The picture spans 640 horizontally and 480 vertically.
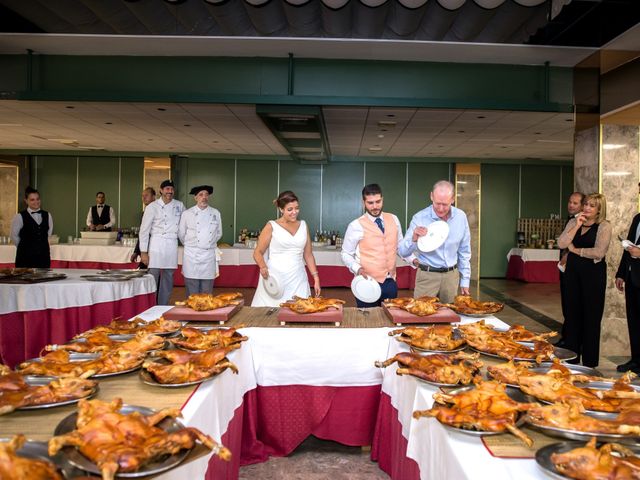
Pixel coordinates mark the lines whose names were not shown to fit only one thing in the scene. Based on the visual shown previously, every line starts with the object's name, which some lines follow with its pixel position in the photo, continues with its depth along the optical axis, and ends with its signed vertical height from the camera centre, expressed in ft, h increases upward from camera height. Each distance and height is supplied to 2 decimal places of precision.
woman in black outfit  14.60 -1.18
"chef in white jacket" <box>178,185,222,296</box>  17.21 -0.44
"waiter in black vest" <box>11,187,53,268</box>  17.32 -0.24
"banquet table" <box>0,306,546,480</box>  7.30 -2.54
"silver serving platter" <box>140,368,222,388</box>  5.63 -1.63
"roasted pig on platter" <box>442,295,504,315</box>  9.56 -1.36
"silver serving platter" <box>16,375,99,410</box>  4.91 -1.62
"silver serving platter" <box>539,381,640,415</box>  5.67 -1.63
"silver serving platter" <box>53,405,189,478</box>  3.75 -1.68
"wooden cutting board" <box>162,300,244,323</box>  8.93 -1.44
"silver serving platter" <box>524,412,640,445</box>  4.34 -1.65
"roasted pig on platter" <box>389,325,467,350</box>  7.09 -1.47
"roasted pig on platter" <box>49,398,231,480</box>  3.77 -1.58
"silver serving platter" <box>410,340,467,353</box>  7.06 -1.58
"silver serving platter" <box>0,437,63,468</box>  3.92 -1.66
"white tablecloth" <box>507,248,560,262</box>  35.81 -1.56
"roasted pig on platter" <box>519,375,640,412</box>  4.97 -1.55
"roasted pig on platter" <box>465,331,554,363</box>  6.57 -1.49
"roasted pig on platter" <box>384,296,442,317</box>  8.93 -1.30
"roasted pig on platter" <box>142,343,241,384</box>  5.73 -1.53
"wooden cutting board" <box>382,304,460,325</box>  8.88 -1.44
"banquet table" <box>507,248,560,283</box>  35.81 -2.22
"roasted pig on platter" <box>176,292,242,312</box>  9.14 -1.29
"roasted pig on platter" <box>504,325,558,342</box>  7.52 -1.47
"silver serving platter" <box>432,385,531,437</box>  4.50 -1.63
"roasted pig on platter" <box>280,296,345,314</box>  9.11 -1.30
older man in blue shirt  11.99 -0.60
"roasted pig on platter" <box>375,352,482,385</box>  5.74 -1.52
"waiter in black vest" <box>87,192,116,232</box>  31.35 +0.59
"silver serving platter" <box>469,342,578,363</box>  6.88 -1.59
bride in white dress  12.98 -0.64
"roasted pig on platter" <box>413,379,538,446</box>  4.52 -1.58
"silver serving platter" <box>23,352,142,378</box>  6.12 -1.56
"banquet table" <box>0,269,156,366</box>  13.12 -2.11
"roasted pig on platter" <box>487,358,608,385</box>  5.62 -1.51
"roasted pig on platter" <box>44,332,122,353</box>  6.66 -1.49
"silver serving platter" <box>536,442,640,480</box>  3.82 -1.69
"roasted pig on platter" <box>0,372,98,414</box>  4.89 -1.55
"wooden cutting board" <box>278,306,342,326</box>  9.02 -1.47
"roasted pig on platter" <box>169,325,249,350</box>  7.00 -1.49
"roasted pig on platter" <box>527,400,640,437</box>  4.36 -1.58
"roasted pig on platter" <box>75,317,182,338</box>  7.68 -1.46
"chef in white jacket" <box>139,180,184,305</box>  17.81 -0.21
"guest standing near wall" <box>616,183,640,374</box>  14.67 -1.70
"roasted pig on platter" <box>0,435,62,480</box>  3.36 -1.54
